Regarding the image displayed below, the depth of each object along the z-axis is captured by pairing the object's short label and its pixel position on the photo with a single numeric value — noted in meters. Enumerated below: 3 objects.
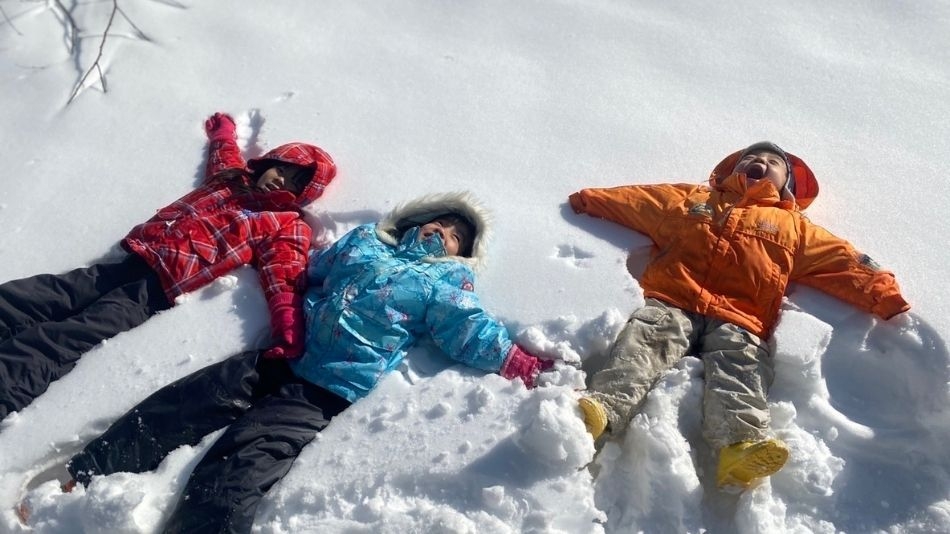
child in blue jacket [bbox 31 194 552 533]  2.39
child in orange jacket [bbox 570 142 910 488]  2.53
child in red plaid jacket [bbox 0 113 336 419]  2.78
